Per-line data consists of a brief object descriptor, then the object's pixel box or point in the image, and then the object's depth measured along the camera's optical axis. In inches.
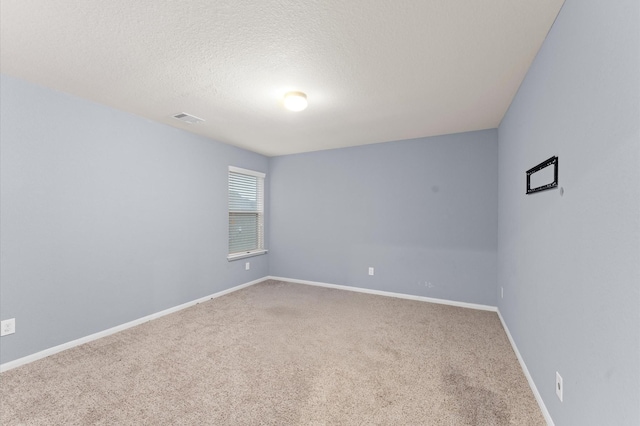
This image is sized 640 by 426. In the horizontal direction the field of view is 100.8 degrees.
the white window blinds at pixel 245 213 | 177.1
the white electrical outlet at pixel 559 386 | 56.3
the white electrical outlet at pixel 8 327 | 83.9
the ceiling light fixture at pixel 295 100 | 97.1
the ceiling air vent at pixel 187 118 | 120.0
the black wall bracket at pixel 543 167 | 60.4
